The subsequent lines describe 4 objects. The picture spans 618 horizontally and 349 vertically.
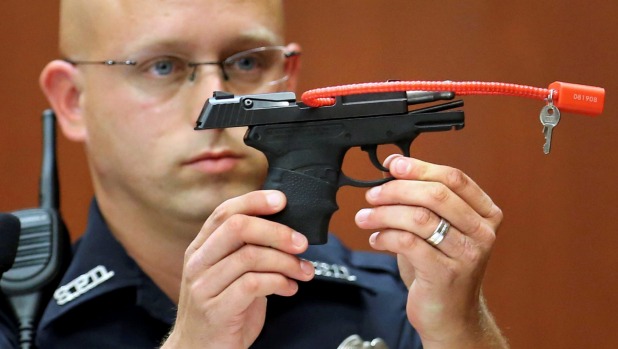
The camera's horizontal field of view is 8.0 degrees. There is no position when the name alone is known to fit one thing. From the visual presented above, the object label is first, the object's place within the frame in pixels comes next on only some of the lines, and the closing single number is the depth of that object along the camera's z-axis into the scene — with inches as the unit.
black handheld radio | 130.8
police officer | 124.4
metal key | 121.7
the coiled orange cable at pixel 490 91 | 121.1
